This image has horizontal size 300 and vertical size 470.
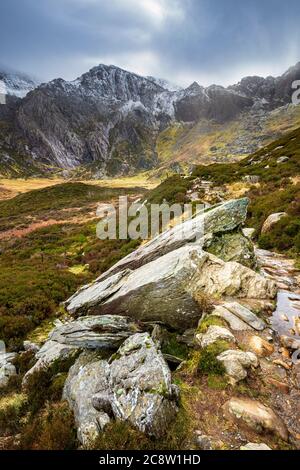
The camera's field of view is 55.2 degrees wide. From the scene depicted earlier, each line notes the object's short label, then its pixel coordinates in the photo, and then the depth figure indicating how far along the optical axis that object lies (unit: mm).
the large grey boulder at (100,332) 7359
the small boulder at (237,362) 5547
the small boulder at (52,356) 8453
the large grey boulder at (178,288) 7828
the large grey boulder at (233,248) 10359
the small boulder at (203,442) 4418
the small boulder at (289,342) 6547
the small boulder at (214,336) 6406
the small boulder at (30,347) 10653
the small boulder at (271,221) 16219
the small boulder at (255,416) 4579
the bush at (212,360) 5809
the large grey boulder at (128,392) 4875
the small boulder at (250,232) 17344
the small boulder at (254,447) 4250
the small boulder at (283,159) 31241
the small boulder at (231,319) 6975
